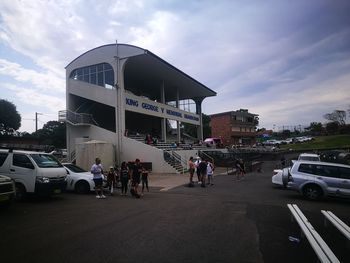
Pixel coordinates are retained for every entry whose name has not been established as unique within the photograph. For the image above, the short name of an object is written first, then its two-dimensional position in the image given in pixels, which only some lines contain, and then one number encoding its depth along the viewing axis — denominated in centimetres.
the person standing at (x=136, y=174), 1361
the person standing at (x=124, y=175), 1389
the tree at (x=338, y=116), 9244
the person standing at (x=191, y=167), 1802
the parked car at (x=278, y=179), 1609
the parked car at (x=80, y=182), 1450
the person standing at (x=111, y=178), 1446
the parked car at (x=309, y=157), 2084
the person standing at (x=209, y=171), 1859
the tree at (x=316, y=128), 9531
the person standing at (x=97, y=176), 1319
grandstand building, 3020
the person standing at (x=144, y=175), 1458
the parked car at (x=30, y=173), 1151
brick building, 7812
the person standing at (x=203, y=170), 1783
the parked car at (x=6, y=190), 937
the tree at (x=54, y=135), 7592
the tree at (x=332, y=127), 8650
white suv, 1215
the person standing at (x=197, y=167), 1851
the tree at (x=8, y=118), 5328
